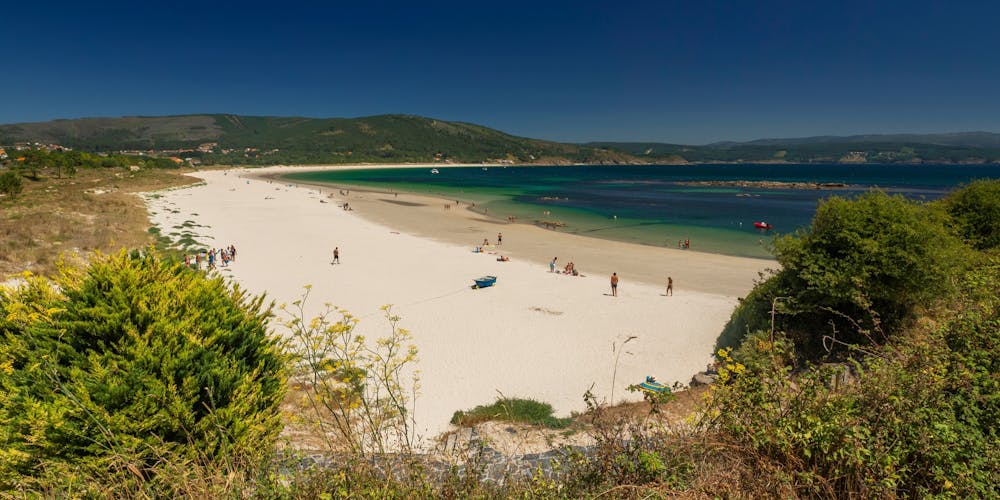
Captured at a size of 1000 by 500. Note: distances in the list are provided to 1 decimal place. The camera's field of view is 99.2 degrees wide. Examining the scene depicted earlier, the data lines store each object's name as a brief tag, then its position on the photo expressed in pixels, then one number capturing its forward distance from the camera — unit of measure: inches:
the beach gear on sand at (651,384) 423.1
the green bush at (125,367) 172.6
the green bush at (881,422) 121.8
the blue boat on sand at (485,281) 843.4
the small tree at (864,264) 425.7
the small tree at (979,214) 584.1
